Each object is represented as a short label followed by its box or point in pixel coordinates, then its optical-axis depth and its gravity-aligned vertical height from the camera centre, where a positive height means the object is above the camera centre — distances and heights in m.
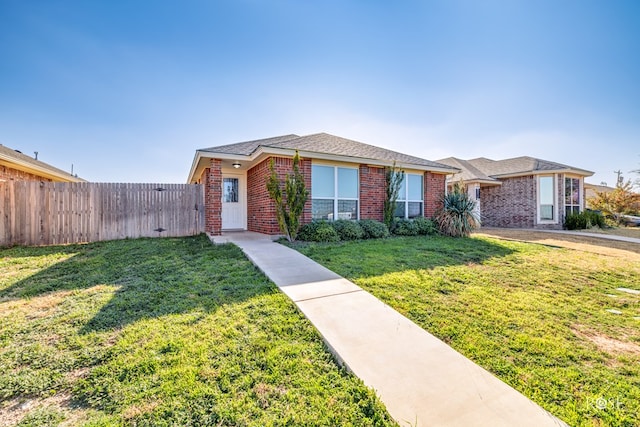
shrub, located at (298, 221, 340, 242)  8.47 -0.67
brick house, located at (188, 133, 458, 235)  9.20 +1.34
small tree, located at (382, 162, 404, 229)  10.62 +0.89
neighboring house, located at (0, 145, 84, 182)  10.04 +1.95
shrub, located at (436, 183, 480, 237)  10.73 -0.18
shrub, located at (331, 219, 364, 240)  8.98 -0.62
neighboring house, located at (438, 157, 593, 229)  15.88 +1.31
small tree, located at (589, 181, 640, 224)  17.80 +0.68
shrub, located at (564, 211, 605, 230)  15.20 -0.55
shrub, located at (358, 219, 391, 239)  9.49 -0.62
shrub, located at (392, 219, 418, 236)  10.47 -0.65
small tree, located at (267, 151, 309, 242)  8.29 +0.45
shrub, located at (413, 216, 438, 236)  10.81 -0.63
